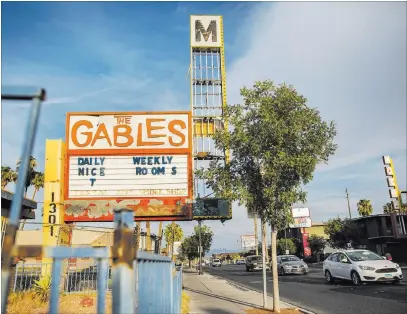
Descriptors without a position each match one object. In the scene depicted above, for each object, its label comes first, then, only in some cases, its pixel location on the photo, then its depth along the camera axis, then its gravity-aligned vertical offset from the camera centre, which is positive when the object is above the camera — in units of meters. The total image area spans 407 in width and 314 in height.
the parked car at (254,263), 36.50 +0.29
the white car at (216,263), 77.69 +0.75
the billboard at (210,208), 13.87 +2.07
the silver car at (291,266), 26.25 -0.02
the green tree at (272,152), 10.05 +2.95
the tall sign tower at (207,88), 14.14 +9.98
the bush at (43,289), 11.37 -0.55
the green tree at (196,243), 67.89 +4.32
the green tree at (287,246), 64.19 +3.22
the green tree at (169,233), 60.25 +5.33
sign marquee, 13.18 +3.35
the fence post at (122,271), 2.34 -0.01
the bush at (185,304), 9.84 -1.01
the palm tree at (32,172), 44.15 +10.87
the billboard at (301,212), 65.19 +8.79
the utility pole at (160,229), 25.44 +2.51
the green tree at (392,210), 43.91 +6.74
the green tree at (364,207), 62.81 +9.04
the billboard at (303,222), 62.31 +6.79
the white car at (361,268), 15.70 -0.14
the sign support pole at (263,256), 10.79 +0.27
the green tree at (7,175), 40.89 +9.87
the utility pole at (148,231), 18.13 +1.81
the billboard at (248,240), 42.97 +2.81
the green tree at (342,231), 51.91 +4.35
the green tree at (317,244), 61.88 +3.29
